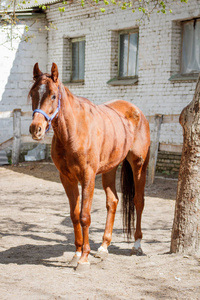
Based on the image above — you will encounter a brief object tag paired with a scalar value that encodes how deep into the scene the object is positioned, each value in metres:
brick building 11.49
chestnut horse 4.09
